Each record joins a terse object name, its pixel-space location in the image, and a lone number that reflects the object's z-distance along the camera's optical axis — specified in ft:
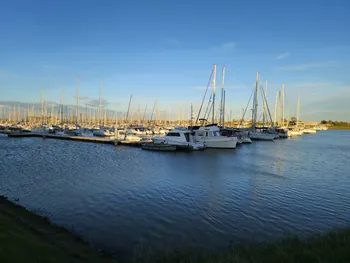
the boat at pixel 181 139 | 147.51
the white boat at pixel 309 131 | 427.33
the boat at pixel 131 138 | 176.54
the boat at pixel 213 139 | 158.51
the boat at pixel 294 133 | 321.77
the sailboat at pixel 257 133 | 247.79
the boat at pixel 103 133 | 219.41
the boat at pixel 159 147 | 141.18
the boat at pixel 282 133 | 293.70
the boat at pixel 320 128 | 596.42
